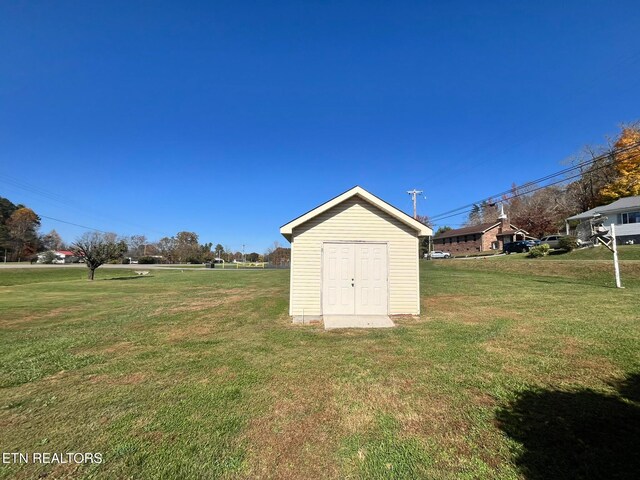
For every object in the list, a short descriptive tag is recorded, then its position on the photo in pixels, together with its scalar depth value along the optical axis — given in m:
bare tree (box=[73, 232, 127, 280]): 26.67
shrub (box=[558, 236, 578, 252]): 28.30
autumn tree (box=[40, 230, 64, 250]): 78.06
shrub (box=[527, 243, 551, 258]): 28.83
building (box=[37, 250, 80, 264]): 60.02
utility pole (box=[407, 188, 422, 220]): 39.19
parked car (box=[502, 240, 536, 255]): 38.19
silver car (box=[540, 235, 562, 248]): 34.35
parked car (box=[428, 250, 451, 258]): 52.78
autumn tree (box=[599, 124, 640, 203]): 37.09
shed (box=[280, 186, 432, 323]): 10.27
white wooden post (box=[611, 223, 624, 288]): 14.07
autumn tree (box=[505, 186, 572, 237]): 49.81
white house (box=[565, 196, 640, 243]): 30.86
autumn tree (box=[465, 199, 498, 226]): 76.25
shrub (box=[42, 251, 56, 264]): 57.72
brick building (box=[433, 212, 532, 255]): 52.71
